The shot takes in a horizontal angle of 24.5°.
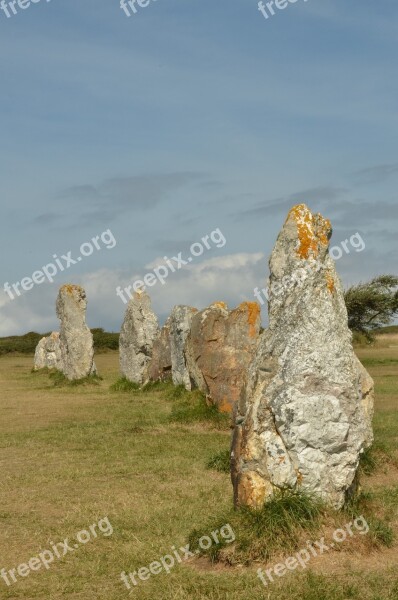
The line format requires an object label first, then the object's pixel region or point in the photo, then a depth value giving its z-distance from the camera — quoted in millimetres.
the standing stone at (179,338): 23875
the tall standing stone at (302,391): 8789
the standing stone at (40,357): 39031
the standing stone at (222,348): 18844
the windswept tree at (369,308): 41688
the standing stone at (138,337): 28328
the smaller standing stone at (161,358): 26438
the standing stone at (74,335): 29953
